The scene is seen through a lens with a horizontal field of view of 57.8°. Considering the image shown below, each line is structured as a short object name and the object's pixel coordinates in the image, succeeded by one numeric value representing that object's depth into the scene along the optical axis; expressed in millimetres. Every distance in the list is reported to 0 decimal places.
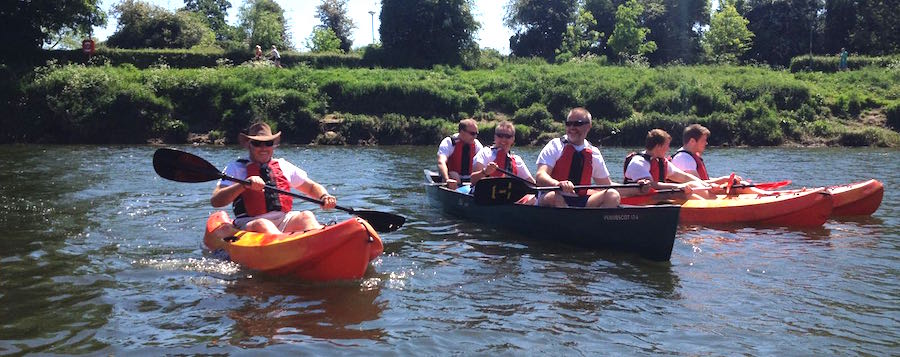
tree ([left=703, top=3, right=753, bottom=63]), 43156
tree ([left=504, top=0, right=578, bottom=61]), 49406
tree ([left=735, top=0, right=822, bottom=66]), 46250
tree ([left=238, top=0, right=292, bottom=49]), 41000
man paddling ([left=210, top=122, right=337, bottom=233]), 6957
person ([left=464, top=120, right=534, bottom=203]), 9578
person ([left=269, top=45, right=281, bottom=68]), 33406
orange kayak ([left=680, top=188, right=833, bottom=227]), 10008
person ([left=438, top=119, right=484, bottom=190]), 10938
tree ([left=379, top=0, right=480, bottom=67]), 38312
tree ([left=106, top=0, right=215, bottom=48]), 39344
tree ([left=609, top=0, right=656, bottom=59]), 41344
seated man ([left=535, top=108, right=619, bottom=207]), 8195
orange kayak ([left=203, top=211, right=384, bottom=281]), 6363
